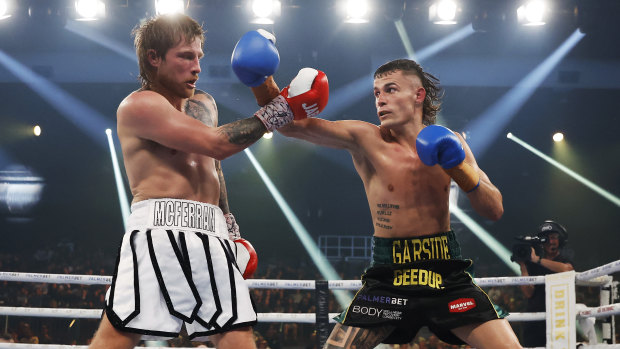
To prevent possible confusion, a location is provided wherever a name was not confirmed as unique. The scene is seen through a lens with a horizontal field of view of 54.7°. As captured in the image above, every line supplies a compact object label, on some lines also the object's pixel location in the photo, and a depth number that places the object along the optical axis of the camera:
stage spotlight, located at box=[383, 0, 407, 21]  7.53
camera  4.39
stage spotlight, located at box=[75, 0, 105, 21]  7.67
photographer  4.23
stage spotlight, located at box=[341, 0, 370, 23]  7.61
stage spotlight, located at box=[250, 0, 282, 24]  7.65
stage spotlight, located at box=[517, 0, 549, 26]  7.59
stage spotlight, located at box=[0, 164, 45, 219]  12.09
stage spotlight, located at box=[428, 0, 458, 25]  7.71
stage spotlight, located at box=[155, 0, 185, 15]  7.54
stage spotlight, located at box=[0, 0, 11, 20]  7.58
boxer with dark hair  2.17
